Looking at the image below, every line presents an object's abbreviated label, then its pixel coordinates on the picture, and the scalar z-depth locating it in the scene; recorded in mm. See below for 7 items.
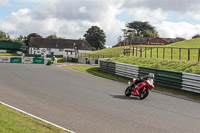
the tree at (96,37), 130862
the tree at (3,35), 182312
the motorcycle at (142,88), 12930
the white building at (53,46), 112312
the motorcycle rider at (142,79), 12889
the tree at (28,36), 138500
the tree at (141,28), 142750
